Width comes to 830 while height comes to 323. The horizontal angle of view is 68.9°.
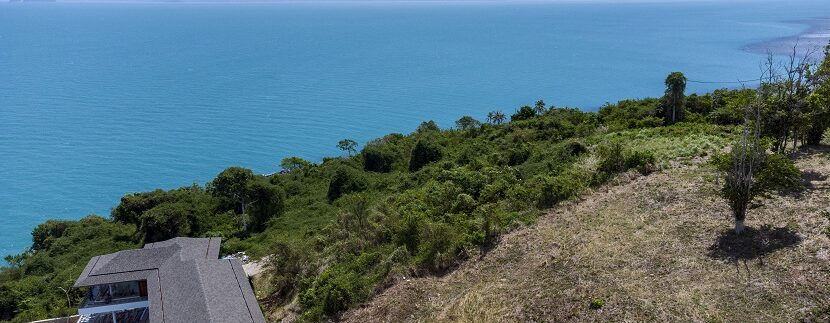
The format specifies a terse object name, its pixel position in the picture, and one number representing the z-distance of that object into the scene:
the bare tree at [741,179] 17.47
